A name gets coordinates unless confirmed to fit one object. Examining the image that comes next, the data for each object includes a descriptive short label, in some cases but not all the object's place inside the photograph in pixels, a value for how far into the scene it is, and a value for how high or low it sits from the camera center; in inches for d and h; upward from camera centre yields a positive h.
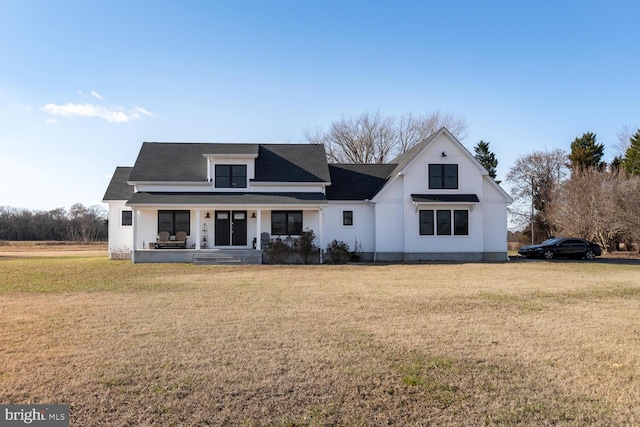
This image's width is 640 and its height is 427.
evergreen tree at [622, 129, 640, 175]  1663.4 +274.5
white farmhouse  1028.5 +54.6
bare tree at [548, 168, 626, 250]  1341.0 +76.0
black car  1138.7 -37.1
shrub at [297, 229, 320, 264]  977.5 -28.1
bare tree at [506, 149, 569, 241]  1854.1 +214.1
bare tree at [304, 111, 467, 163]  1946.4 +408.1
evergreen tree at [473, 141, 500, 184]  2166.6 +358.0
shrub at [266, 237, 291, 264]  956.6 -33.8
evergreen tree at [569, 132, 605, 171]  1823.3 +317.9
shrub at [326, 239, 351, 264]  994.1 -37.4
